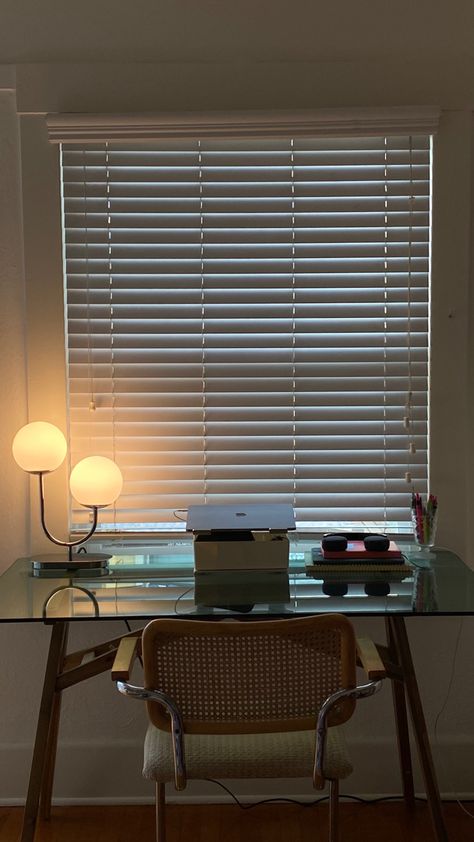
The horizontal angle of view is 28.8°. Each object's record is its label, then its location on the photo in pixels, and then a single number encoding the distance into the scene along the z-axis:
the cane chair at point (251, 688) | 1.86
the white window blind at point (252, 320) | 2.72
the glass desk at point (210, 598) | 2.12
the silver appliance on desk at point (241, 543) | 2.40
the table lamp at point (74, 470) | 2.51
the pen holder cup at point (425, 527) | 2.61
